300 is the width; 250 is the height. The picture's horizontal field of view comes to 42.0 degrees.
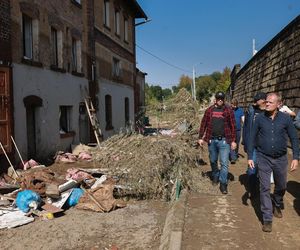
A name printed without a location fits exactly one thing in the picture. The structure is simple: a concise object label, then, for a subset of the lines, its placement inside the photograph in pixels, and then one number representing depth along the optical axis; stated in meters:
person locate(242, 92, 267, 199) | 6.90
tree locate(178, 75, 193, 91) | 107.32
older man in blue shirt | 5.30
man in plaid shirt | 7.35
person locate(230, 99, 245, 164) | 10.83
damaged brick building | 10.11
